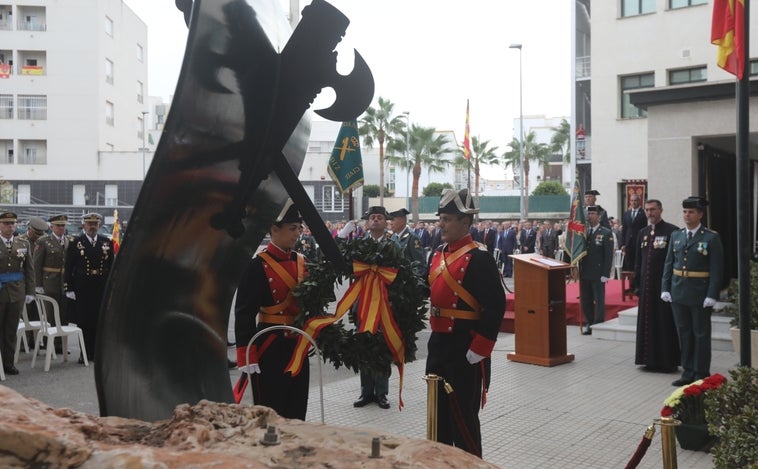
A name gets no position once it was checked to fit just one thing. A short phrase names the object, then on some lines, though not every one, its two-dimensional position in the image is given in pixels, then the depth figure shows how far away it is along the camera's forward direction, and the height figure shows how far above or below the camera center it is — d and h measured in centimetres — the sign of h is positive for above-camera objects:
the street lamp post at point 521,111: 4114 +622
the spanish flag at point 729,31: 627 +169
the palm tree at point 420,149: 5778 +570
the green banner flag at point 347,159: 825 +70
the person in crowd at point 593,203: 1297 +29
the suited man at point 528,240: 2822 -77
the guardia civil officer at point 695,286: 813 -76
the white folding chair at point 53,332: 953 -141
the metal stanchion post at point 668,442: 371 -113
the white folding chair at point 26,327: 969 -140
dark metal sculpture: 259 +12
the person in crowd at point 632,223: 1155 -8
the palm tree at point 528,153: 7050 +641
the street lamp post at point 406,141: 5578 +600
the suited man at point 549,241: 2700 -80
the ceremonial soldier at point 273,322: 481 -65
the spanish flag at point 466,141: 4134 +450
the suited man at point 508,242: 2833 -85
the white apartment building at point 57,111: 5591 +869
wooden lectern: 953 -121
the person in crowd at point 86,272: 1027 -69
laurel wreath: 419 -49
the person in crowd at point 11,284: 957 -79
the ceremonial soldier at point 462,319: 466 -63
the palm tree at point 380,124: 5562 +738
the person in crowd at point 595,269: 1203 -81
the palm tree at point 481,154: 6775 +607
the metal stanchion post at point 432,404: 418 -106
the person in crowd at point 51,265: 1117 -62
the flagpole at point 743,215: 567 +2
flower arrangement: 580 -146
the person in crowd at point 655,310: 902 -113
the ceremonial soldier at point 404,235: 1051 -20
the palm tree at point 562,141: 6412 +692
